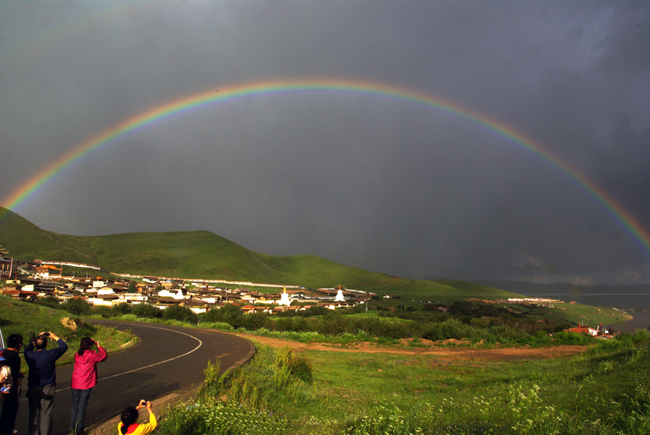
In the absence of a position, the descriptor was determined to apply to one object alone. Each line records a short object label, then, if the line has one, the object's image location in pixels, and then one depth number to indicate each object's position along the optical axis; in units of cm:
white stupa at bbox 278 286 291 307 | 9011
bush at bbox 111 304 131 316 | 4831
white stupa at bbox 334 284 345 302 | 10439
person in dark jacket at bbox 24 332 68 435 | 629
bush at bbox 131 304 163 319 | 4694
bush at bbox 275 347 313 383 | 1297
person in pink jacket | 648
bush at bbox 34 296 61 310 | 3934
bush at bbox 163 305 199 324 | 4362
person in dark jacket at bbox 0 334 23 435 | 603
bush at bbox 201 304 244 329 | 4175
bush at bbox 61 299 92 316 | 4334
